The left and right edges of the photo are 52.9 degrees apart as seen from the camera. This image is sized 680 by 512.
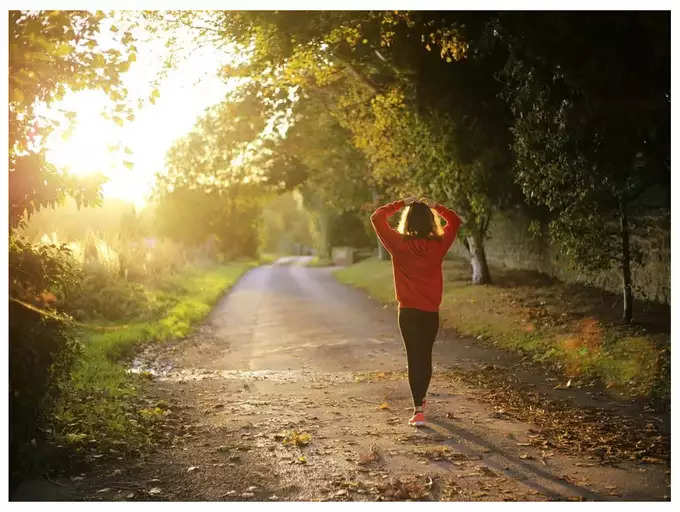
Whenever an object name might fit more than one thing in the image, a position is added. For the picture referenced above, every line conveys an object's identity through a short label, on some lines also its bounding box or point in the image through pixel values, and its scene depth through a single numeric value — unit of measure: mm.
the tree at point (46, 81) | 5941
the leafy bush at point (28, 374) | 5246
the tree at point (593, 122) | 7750
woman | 6957
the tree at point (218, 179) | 25219
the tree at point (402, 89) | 11531
